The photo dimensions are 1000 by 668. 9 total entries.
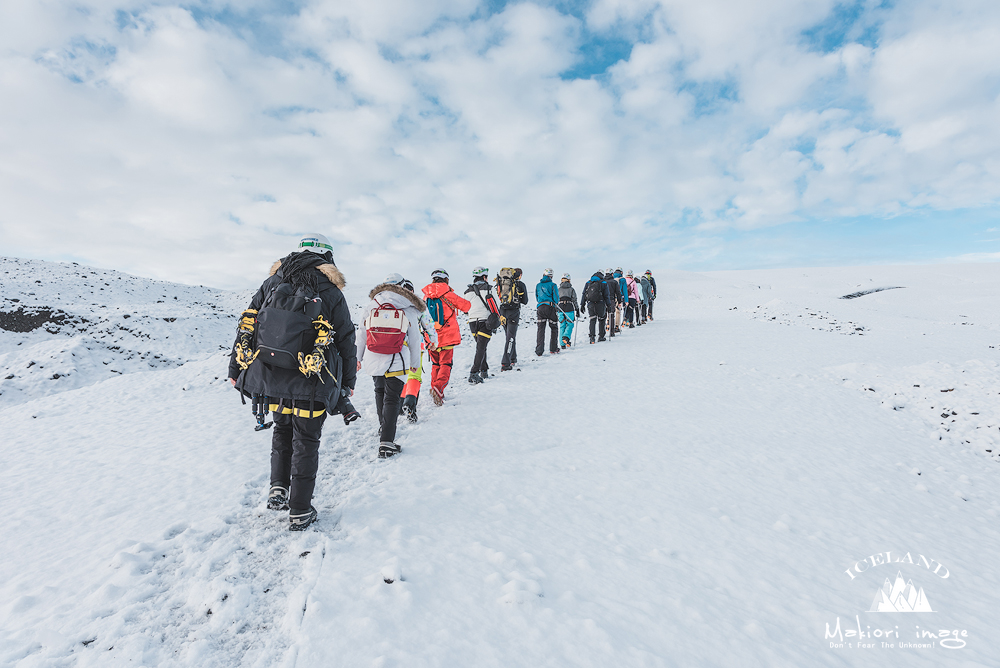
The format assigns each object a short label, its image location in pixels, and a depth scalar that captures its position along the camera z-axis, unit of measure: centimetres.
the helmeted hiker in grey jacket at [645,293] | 2028
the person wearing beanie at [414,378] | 619
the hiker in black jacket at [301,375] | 361
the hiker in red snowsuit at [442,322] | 770
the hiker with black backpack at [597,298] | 1406
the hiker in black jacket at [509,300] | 1066
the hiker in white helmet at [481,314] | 908
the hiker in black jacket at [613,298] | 1509
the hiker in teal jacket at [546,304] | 1216
